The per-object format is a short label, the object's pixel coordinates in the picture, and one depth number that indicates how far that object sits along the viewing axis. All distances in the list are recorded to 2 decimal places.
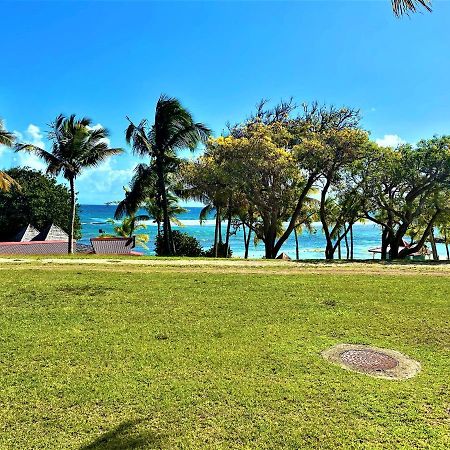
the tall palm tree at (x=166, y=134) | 20.62
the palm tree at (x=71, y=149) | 19.23
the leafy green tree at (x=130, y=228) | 33.69
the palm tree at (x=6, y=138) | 18.31
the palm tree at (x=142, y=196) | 23.34
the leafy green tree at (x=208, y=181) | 18.95
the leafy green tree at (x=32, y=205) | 31.58
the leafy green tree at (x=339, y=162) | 18.73
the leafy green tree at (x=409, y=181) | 17.45
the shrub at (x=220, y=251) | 26.31
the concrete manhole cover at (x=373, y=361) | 5.27
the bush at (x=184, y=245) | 25.30
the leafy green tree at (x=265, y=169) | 18.48
